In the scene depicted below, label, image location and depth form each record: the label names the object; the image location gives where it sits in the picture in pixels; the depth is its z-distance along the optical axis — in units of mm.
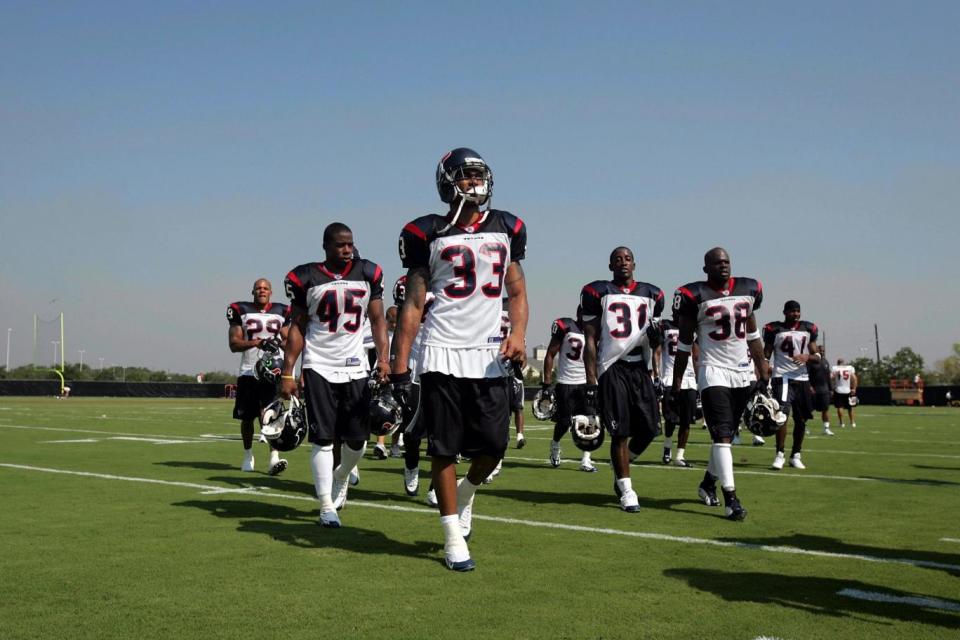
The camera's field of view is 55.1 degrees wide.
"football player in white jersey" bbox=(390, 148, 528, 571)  5531
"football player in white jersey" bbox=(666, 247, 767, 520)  8023
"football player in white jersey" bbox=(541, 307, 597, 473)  12000
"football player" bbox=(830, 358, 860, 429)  23203
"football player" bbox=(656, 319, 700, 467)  12523
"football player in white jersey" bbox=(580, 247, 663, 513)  8109
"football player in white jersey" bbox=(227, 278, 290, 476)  10633
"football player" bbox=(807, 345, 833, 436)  18609
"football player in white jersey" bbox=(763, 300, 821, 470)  12772
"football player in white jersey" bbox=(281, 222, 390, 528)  7223
